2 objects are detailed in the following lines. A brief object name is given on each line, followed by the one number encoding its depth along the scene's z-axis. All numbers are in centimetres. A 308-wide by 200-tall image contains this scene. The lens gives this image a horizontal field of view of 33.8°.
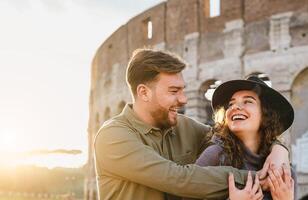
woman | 317
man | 293
